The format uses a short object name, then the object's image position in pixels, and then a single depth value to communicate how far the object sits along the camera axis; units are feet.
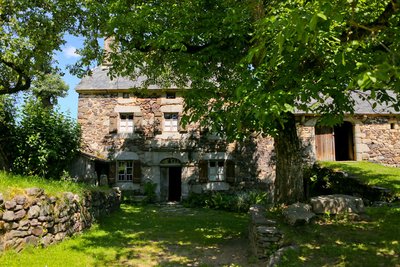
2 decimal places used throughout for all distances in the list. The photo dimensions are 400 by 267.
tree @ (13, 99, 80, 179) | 44.16
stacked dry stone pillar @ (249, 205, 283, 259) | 20.98
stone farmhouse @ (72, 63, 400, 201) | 55.93
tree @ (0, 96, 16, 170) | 44.37
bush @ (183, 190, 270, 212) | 49.74
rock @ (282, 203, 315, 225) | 22.71
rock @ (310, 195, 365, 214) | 24.57
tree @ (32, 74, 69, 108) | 80.33
